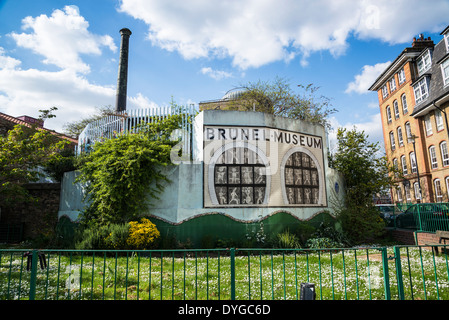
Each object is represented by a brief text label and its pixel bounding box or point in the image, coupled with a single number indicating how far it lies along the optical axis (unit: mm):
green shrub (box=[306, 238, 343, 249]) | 10289
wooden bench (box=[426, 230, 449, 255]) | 8454
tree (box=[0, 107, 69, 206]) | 11820
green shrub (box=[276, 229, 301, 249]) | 10101
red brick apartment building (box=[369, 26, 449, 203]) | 24125
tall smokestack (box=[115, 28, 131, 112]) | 24328
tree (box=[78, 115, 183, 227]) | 10086
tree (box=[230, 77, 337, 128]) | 18344
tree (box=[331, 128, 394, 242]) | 13031
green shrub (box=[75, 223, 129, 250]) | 9094
